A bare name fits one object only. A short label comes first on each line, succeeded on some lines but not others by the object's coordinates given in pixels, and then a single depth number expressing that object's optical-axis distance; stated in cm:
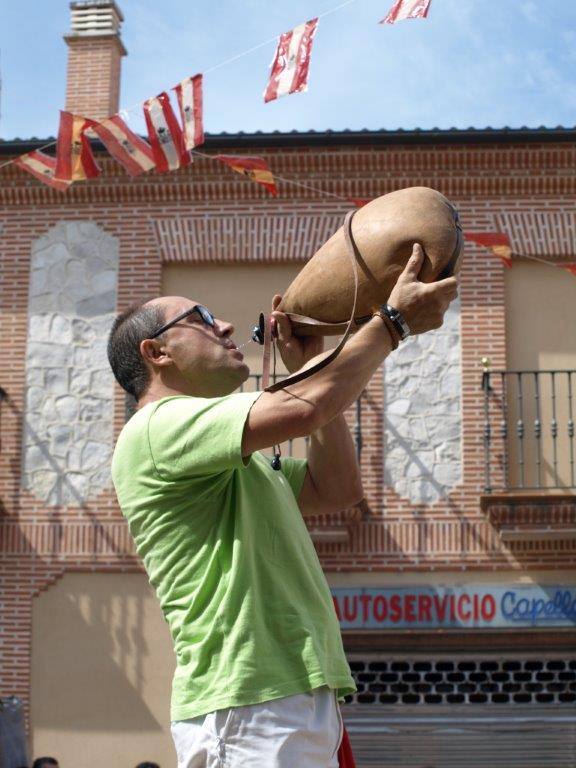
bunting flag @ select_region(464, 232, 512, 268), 1161
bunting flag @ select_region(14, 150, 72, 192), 1143
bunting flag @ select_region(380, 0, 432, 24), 915
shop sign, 1240
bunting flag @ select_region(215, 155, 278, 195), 1193
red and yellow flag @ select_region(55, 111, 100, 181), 1123
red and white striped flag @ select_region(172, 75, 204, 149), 1080
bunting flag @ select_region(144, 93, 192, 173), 1088
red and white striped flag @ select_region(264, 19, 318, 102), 1021
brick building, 1240
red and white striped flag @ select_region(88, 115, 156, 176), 1117
